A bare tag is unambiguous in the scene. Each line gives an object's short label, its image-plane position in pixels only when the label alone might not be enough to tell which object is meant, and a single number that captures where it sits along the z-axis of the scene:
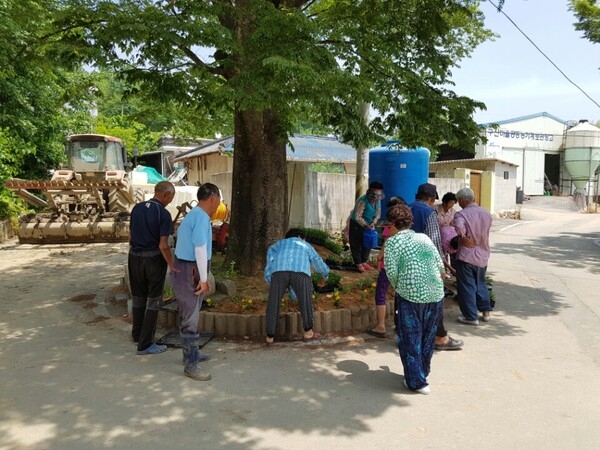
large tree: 4.50
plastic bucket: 7.53
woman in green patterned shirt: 3.99
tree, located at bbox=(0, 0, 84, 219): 14.17
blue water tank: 10.98
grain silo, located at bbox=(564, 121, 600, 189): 31.05
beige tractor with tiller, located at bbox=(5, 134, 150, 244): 12.92
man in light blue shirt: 4.31
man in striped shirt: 4.93
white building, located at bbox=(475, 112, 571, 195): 31.94
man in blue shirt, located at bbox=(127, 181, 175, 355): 4.88
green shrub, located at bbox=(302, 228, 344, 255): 8.69
